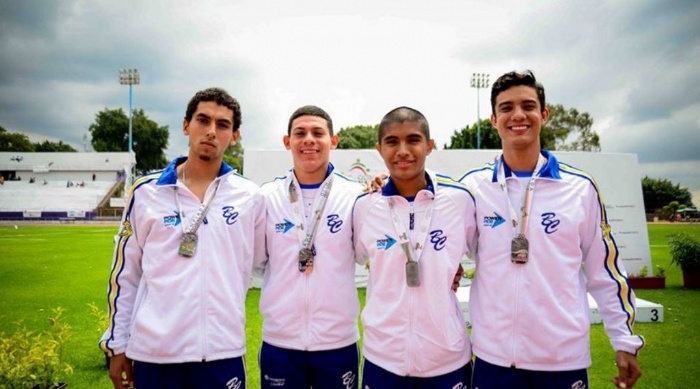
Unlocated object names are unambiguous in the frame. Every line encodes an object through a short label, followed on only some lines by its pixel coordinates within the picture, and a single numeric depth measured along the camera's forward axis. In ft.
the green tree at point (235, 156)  230.68
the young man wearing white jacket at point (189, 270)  9.13
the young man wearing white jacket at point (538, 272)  8.84
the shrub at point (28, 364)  11.90
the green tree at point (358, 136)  235.13
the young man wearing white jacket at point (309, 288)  10.38
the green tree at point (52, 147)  264.31
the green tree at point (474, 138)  168.66
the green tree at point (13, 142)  243.40
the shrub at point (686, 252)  35.63
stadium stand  158.40
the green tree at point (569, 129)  178.29
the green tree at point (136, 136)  226.17
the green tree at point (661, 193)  203.82
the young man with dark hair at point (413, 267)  9.14
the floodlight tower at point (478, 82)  169.37
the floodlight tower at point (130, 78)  177.47
